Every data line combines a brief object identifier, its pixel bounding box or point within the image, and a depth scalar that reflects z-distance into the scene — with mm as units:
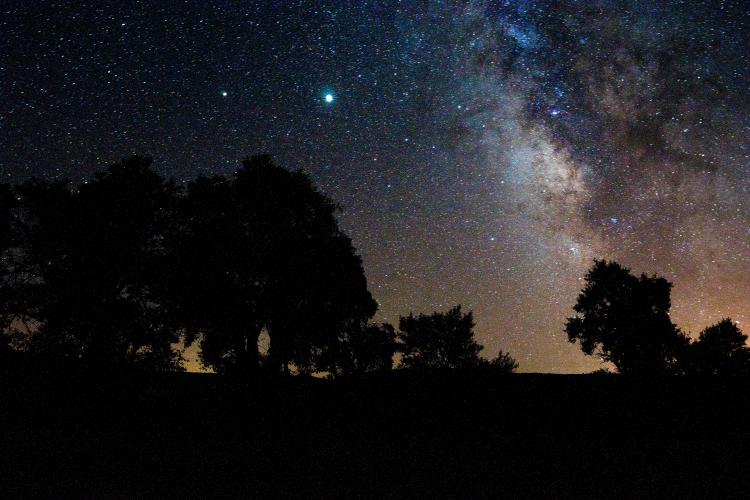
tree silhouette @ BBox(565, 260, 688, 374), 39406
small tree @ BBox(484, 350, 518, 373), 53225
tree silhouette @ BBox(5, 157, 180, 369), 25328
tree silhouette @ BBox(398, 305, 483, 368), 52969
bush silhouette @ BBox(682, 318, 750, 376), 38281
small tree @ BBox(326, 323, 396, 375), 29984
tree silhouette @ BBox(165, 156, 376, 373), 26266
